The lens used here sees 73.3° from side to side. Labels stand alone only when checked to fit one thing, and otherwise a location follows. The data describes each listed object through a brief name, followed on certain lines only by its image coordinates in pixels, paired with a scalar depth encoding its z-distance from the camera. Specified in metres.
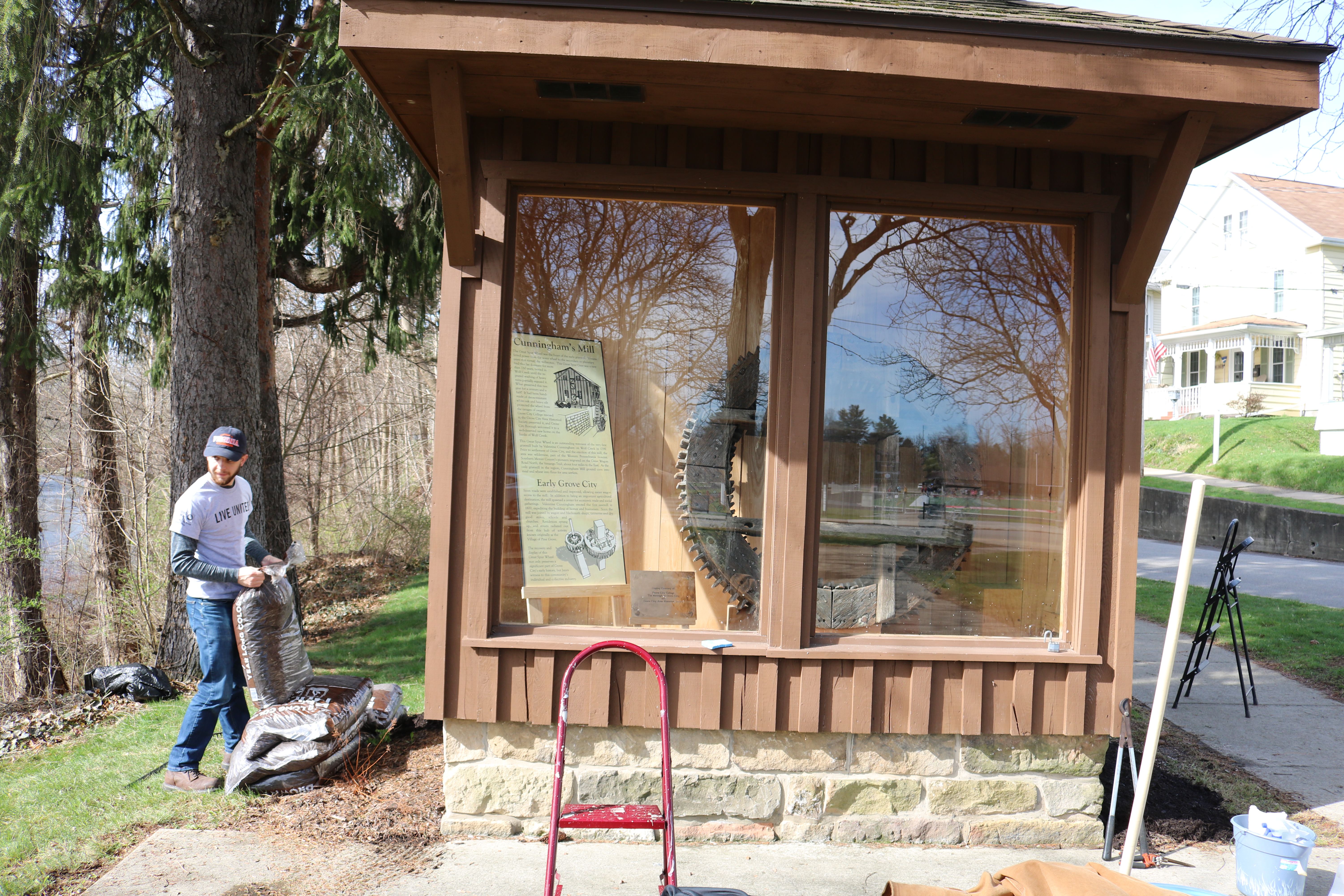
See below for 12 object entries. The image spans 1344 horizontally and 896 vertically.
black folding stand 5.99
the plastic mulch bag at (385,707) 5.11
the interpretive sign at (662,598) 4.29
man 4.37
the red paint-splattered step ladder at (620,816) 2.75
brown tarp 2.73
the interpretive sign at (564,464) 4.20
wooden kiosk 3.40
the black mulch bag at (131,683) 6.42
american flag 25.22
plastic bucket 3.40
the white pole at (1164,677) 2.93
